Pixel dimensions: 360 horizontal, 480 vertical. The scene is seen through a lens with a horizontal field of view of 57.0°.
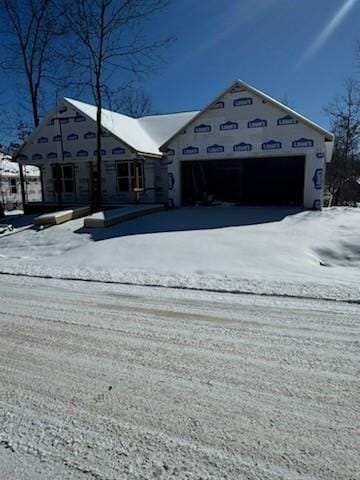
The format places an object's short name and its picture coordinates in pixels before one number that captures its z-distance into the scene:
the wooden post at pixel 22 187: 17.89
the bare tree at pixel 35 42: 18.06
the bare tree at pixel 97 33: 13.38
